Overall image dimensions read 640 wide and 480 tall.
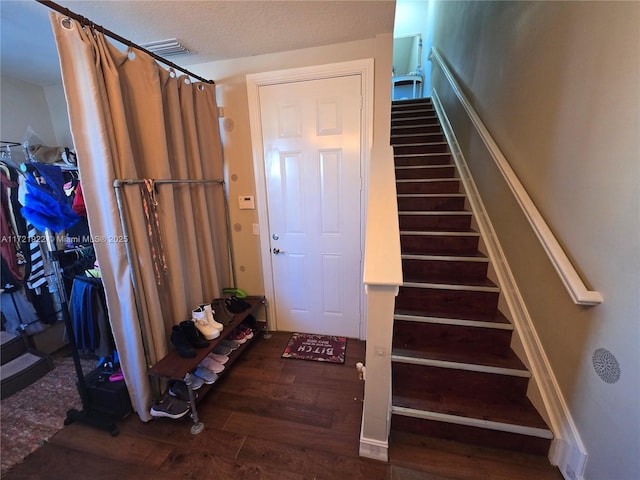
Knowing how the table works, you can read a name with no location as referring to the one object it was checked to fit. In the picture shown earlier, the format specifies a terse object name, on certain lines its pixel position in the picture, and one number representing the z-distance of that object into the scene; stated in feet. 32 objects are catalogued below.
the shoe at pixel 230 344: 6.86
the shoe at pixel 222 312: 6.45
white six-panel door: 6.77
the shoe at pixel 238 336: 7.13
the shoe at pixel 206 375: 5.76
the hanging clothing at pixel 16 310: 6.45
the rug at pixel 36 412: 4.69
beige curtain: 4.27
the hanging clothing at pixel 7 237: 6.02
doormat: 7.02
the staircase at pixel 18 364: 5.90
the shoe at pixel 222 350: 6.65
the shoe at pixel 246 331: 7.31
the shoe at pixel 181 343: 5.22
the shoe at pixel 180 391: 5.29
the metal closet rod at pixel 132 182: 4.49
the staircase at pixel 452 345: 4.43
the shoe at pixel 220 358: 6.33
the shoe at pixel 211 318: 5.98
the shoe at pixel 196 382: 5.62
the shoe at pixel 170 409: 4.96
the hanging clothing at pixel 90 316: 5.42
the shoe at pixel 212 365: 6.05
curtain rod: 3.72
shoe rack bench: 4.84
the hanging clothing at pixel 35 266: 6.49
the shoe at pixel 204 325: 5.82
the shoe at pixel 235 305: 6.95
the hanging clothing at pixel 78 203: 5.06
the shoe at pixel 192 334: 5.50
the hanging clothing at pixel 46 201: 4.29
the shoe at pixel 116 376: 5.32
